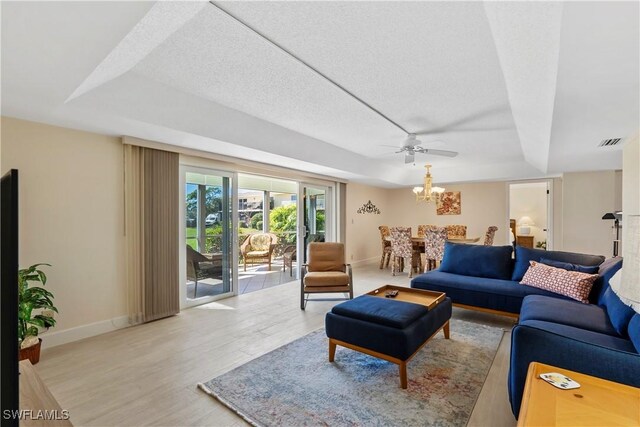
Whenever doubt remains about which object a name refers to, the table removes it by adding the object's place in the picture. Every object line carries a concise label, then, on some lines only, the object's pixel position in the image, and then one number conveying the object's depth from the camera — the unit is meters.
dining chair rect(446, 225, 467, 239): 7.27
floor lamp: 4.95
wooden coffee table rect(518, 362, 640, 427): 1.02
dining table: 6.39
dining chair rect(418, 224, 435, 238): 7.59
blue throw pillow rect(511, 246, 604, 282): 3.41
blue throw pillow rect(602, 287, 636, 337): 2.09
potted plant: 2.44
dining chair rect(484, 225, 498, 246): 6.26
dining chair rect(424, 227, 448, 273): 6.06
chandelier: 5.55
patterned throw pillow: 2.94
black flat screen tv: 0.79
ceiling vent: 3.42
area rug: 1.92
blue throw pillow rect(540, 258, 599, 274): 3.16
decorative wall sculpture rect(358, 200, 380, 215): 7.72
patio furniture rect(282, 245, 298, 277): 6.37
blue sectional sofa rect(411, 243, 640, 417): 1.52
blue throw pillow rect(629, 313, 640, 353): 1.73
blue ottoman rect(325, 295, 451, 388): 2.26
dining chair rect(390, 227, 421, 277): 6.45
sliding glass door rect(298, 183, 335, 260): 6.23
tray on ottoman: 2.94
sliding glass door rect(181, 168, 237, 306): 4.27
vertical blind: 3.51
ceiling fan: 4.04
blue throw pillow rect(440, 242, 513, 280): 3.96
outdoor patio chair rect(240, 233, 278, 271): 6.99
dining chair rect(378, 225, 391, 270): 7.24
